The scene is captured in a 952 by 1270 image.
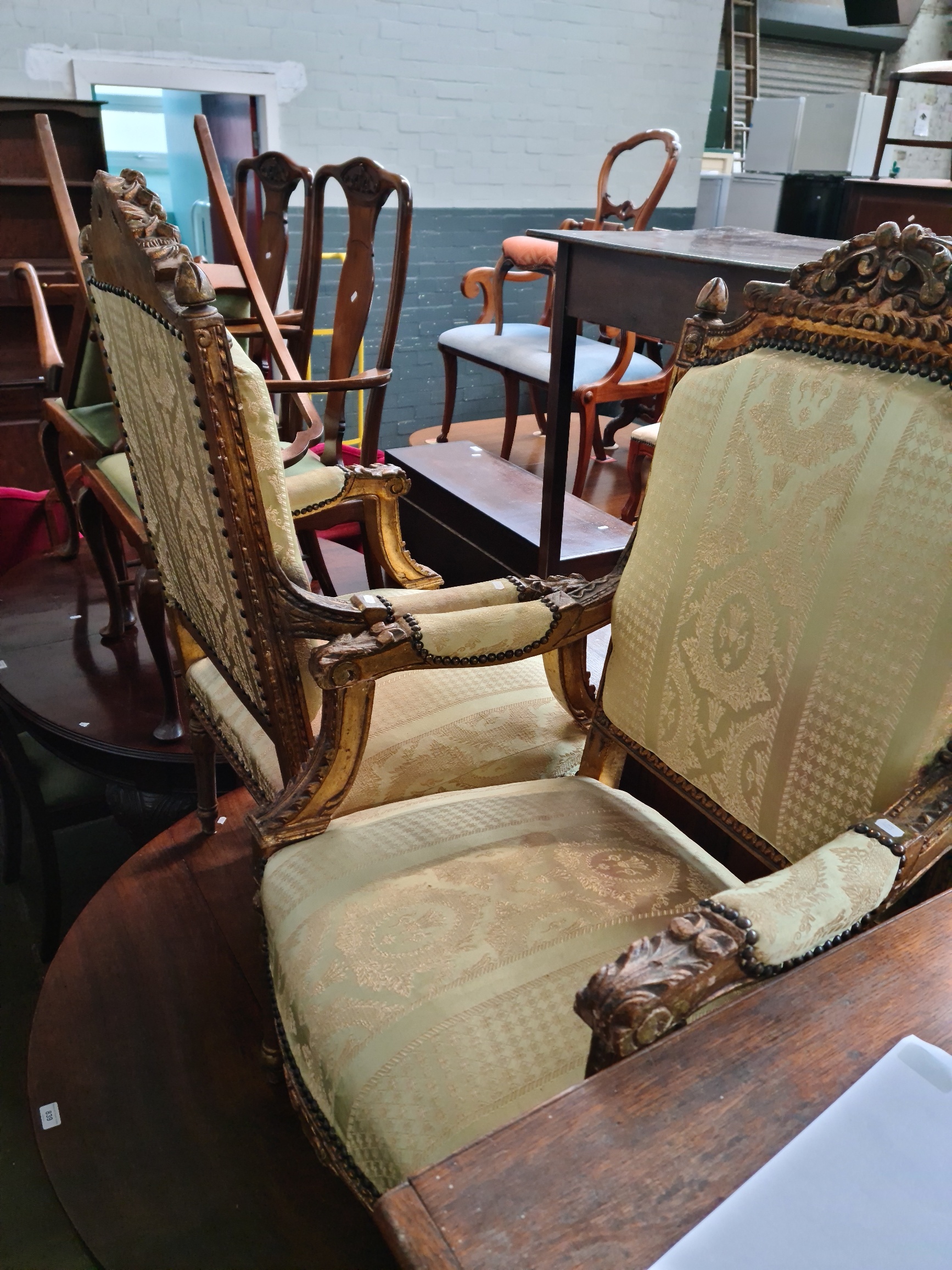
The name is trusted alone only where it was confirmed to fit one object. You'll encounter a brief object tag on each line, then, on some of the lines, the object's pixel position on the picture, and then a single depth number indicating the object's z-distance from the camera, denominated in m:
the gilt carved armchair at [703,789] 0.68
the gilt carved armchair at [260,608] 0.93
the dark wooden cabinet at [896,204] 3.25
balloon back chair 2.68
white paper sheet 0.43
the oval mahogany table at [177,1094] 0.96
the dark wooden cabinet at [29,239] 3.29
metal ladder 5.62
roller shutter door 6.15
